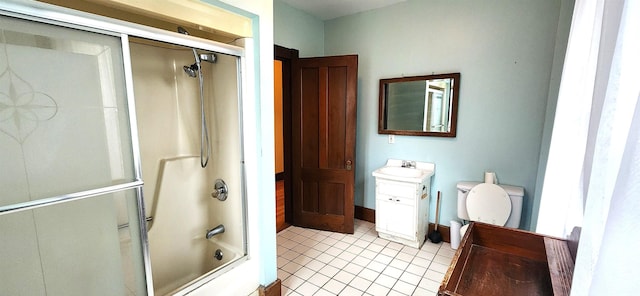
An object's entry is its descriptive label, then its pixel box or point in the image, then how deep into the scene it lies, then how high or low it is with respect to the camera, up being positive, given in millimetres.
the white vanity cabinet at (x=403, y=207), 2555 -922
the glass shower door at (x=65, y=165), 974 -219
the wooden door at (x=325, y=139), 2828 -266
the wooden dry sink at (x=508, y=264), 920 -598
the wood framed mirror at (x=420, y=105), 2623 +119
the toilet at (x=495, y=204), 2260 -764
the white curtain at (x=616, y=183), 416 -111
